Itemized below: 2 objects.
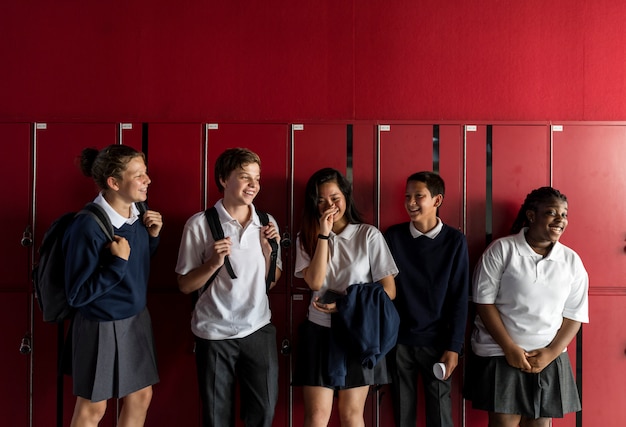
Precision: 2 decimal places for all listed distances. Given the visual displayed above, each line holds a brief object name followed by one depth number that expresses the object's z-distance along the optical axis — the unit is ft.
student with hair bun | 6.34
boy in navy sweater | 7.37
